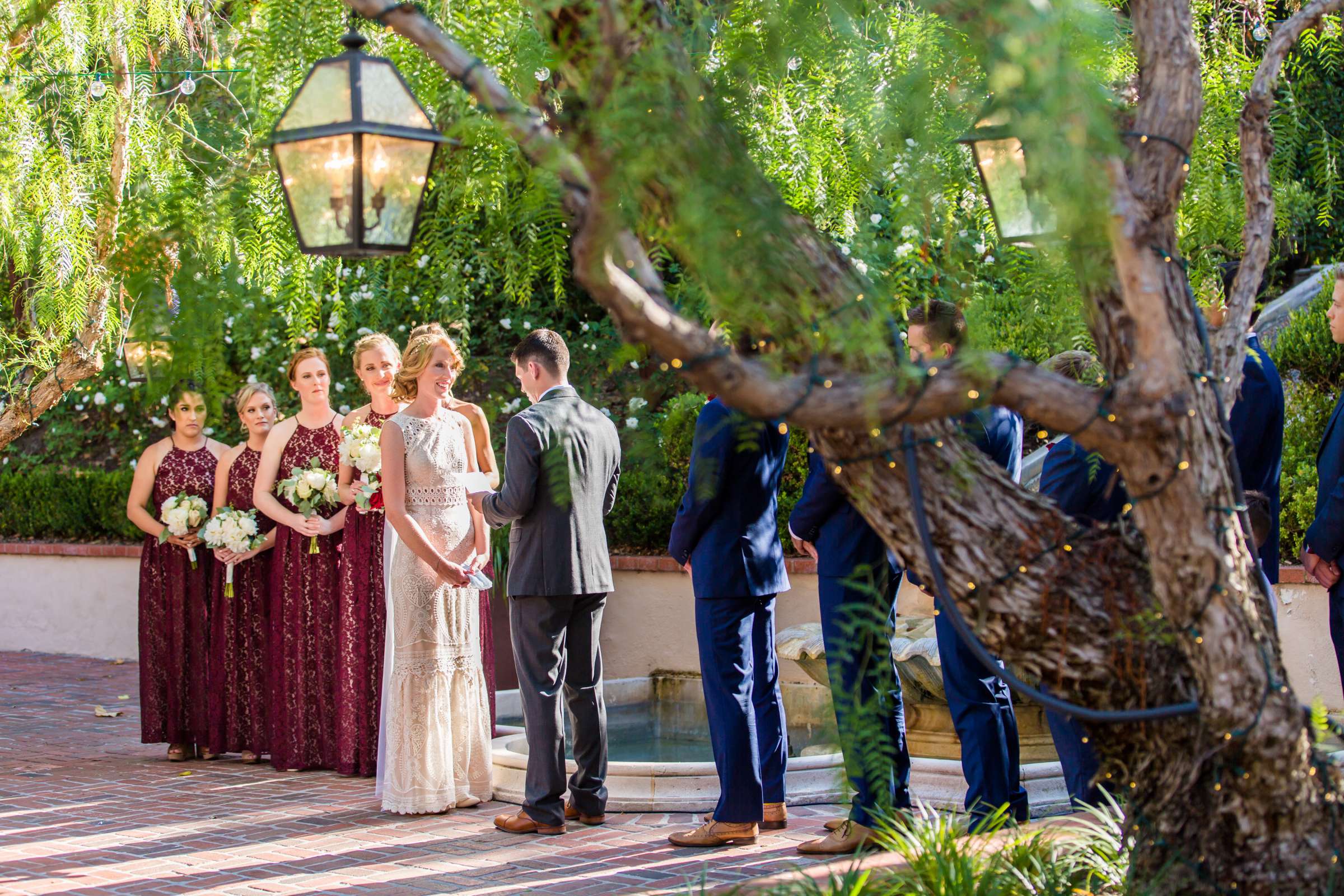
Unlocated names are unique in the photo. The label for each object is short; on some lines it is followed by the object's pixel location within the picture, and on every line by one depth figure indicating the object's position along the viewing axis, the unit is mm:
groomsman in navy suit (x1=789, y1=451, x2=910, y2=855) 4879
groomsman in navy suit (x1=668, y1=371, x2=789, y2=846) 5566
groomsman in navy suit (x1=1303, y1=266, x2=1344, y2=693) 5473
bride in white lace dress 6375
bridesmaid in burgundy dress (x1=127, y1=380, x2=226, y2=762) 7949
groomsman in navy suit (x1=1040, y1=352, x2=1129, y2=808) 4891
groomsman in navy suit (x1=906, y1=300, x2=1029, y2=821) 5086
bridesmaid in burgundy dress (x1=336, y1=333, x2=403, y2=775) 7273
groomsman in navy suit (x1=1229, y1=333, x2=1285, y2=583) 5555
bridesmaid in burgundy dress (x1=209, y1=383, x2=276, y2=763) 7852
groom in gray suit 5836
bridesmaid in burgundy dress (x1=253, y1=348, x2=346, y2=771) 7523
